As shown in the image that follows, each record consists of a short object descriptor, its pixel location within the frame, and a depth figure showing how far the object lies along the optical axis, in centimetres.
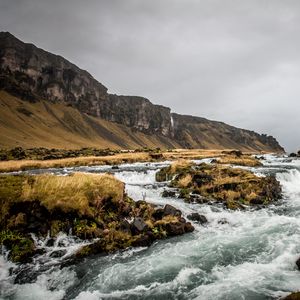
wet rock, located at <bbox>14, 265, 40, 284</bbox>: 1405
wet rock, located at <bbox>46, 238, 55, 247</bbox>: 1739
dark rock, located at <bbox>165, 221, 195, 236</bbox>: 2022
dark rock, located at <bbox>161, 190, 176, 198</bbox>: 3139
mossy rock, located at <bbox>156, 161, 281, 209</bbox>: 3025
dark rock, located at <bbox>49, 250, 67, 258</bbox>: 1653
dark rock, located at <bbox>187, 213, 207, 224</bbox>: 2312
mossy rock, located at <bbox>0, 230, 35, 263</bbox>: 1593
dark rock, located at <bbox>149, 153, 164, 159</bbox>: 8902
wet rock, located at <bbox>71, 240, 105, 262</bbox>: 1650
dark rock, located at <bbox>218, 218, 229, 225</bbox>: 2328
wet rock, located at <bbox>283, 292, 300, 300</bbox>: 934
